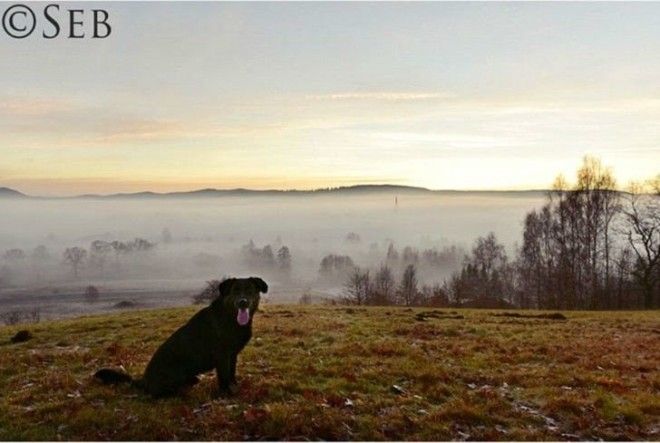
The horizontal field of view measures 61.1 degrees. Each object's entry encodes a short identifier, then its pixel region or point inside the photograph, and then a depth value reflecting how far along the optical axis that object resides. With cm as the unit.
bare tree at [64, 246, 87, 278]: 19275
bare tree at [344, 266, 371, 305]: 8125
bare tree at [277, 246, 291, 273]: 16875
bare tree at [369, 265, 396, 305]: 8208
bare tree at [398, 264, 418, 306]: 8462
